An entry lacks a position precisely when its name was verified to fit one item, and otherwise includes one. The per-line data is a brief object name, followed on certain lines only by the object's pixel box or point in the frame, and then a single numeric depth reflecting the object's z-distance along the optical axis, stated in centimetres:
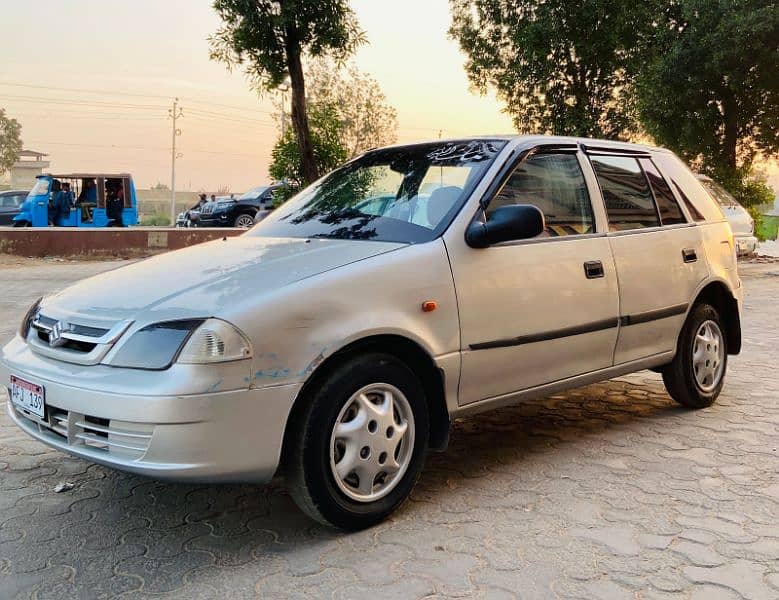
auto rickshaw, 2277
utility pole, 5609
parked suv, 2577
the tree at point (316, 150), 1464
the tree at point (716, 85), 1780
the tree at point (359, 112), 4397
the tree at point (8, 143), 7694
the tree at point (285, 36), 1296
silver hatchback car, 289
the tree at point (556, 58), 2442
